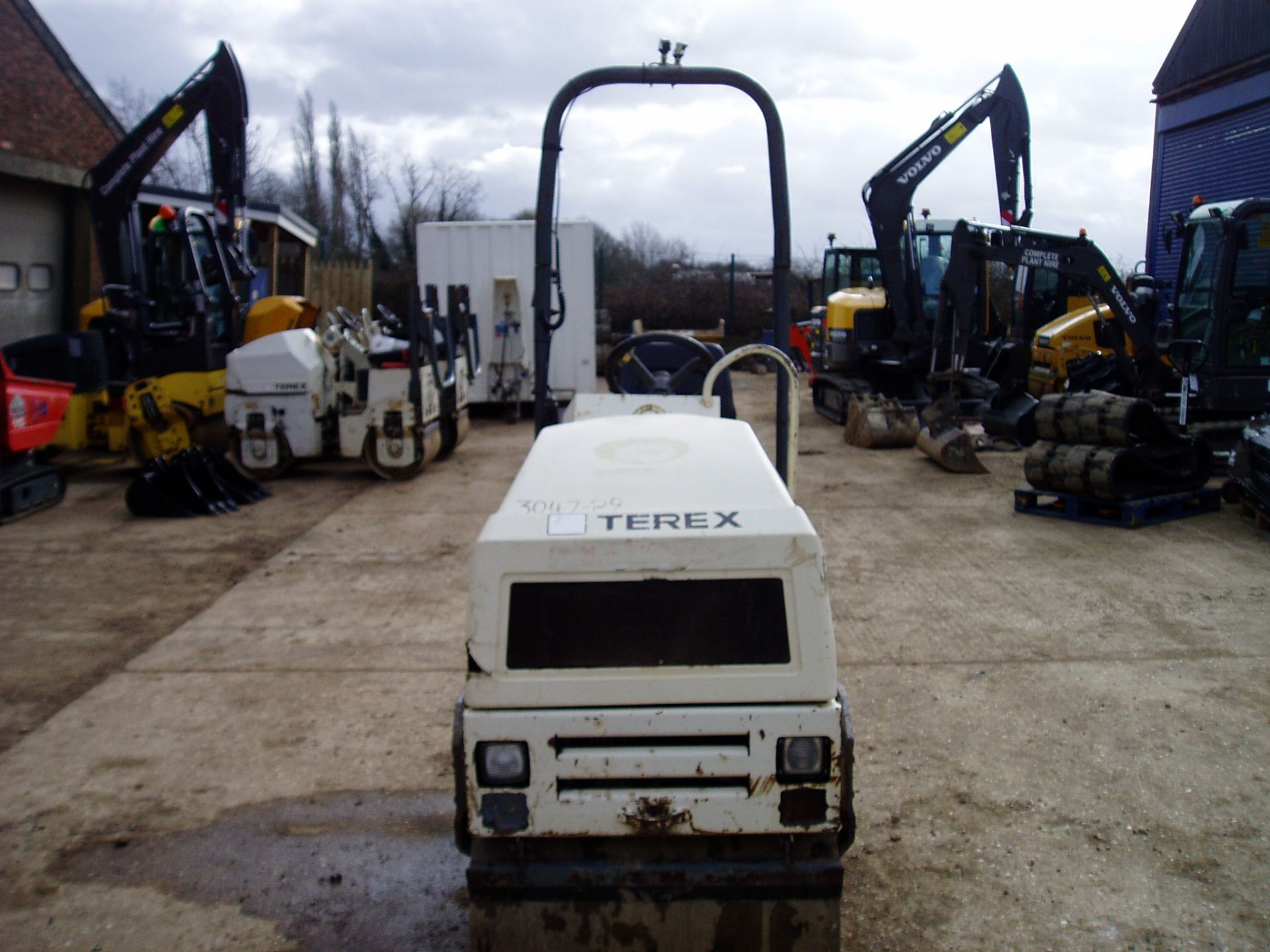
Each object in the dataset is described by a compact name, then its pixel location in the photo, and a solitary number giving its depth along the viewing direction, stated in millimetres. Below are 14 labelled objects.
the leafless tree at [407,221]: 31788
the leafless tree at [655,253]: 29375
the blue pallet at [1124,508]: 8344
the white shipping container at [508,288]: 15102
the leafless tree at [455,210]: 33906
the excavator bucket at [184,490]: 9133
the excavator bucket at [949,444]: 10969
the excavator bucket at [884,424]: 12633
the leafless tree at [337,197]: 35500
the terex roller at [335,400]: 10469
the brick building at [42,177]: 14836
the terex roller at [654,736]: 2678
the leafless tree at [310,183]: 35938
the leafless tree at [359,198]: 36031
